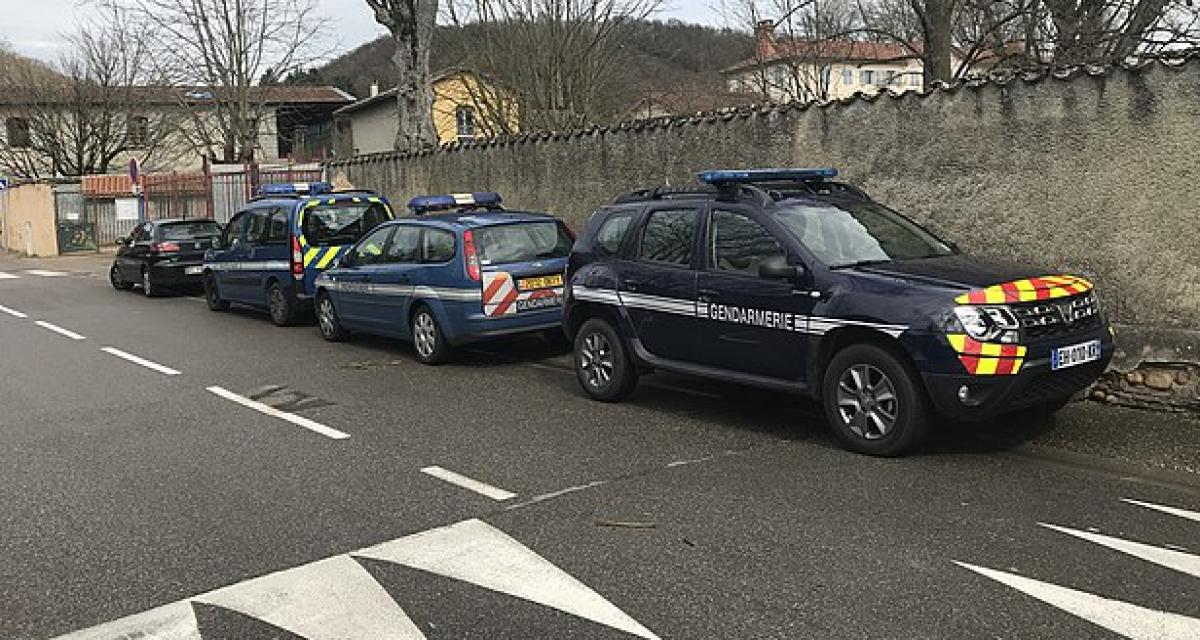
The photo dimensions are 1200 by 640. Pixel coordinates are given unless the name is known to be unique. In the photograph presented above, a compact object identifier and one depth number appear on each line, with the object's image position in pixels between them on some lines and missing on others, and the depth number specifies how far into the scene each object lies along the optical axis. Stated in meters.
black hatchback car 18.73
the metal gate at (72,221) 33.62
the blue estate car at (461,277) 9.79
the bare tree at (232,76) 33.94
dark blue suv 5.91
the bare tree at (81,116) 43.03
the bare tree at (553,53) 21.27
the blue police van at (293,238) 13.30
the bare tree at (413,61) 17.78
